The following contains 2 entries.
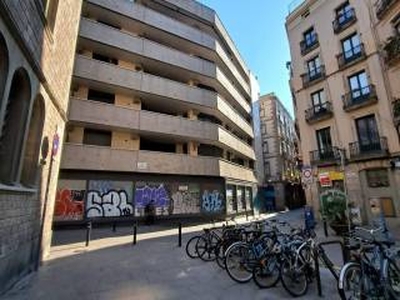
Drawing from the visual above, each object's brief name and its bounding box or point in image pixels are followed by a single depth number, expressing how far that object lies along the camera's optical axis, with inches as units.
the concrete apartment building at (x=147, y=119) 606.5
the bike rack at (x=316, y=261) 187.8
